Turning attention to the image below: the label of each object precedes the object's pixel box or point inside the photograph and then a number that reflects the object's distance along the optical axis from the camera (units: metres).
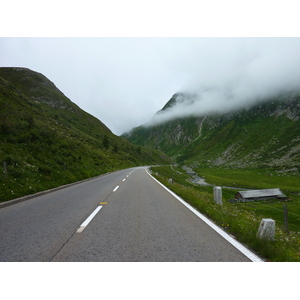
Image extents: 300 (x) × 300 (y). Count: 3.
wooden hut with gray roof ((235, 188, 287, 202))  36.88
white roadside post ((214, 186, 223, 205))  10.50
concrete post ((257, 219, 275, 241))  4.59
